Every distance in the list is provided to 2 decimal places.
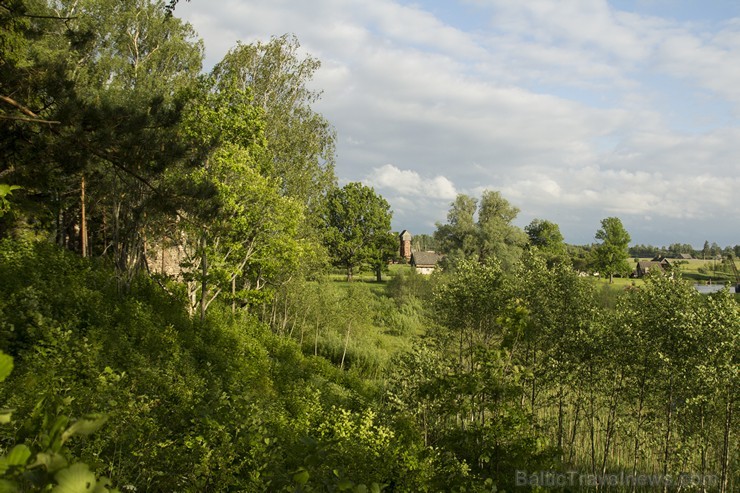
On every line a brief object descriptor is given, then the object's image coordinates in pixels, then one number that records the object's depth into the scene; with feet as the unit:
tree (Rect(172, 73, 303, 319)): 59.06
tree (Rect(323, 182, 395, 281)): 204.95
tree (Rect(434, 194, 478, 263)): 182.50
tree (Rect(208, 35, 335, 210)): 87.15
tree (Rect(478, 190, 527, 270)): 177.52
